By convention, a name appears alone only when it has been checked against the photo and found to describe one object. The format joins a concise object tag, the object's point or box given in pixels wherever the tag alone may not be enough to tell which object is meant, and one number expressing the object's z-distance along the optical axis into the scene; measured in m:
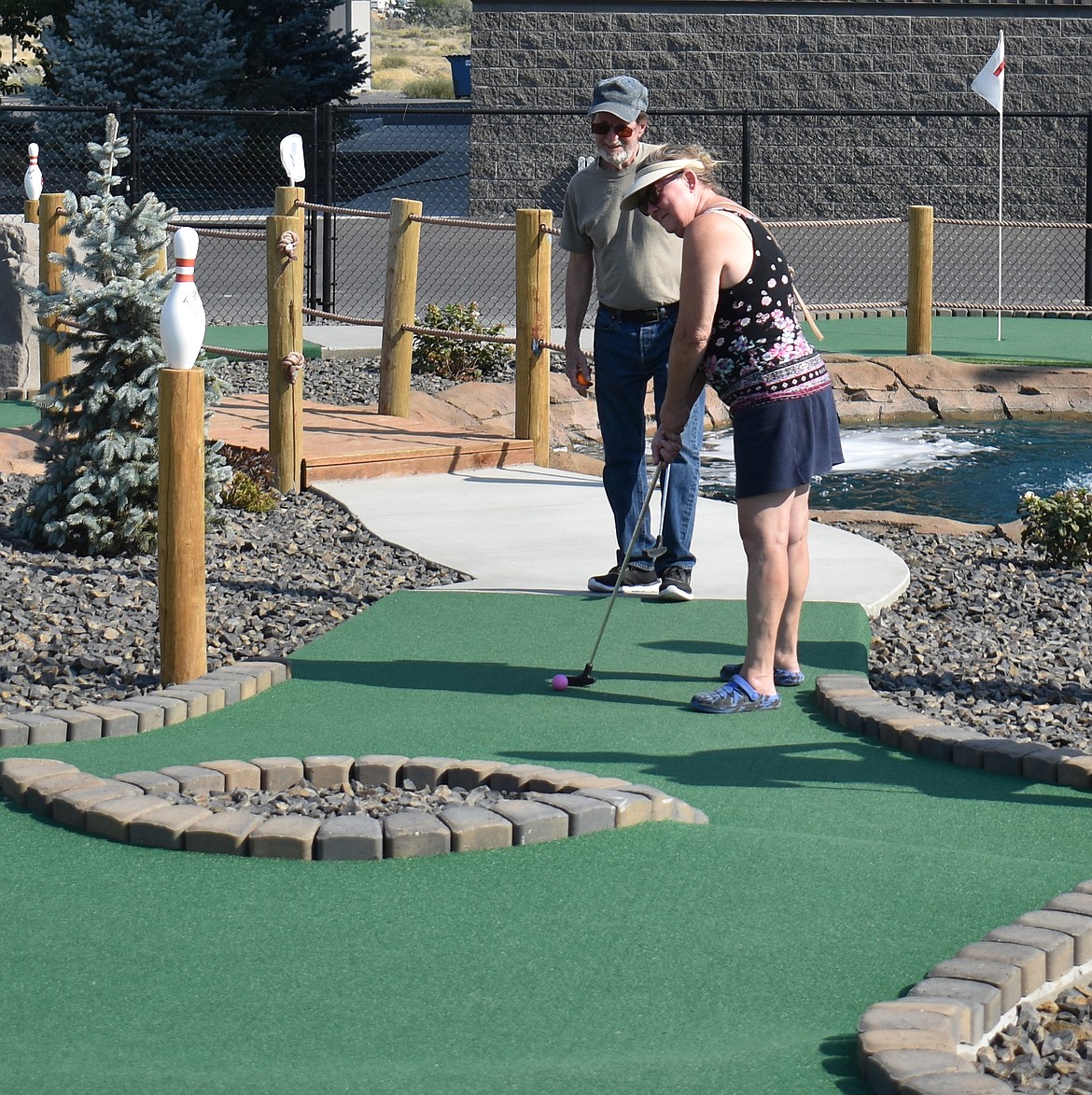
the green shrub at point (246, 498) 15.23
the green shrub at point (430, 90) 86.83
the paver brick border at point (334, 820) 7.37
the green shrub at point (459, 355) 23.06
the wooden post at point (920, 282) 24.80
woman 9.07
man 11.66
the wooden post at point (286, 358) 16.02
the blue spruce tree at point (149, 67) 44.55
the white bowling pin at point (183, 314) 9.62
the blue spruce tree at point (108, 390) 13.09
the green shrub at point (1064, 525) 13.88
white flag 27.79
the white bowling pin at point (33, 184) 21.53
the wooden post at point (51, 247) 19.20
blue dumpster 76.22
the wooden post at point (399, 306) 18.11
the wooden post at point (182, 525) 9.80
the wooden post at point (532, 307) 17.04
